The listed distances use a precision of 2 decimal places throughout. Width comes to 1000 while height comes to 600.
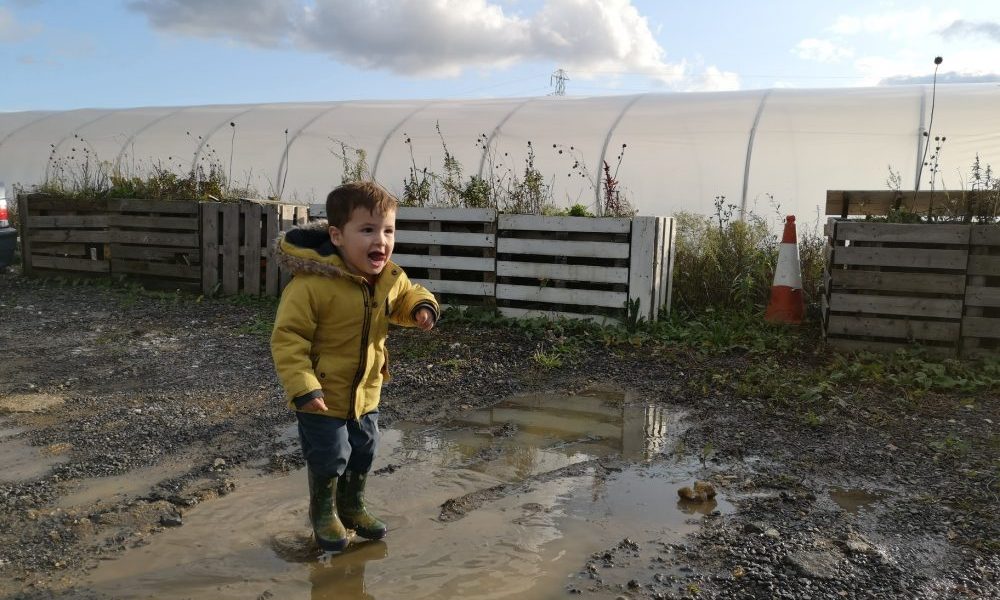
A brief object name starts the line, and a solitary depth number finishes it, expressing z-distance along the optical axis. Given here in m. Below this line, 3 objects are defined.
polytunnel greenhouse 10.84
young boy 3.01
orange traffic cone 7.71
